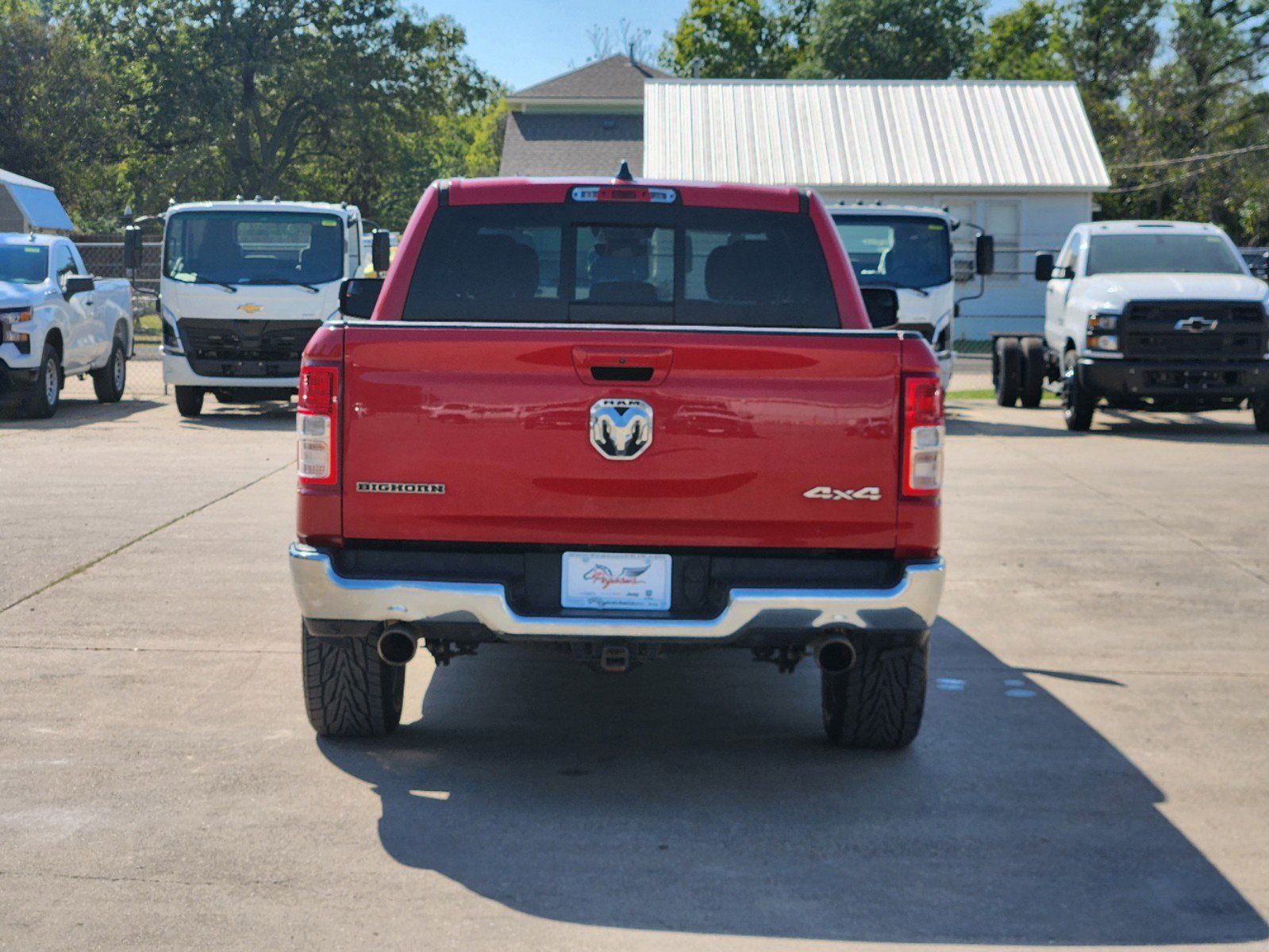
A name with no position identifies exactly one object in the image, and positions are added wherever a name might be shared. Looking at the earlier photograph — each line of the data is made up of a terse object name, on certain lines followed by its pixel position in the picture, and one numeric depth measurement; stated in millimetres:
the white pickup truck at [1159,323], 18125
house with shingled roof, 62219
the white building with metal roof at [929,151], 38344
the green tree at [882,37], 61656
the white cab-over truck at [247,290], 19141
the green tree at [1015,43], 63938
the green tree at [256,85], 57969
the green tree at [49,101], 50094
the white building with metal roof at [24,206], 38625
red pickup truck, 5418
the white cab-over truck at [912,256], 18922
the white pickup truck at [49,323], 18344
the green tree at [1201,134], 51656
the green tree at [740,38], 66250
